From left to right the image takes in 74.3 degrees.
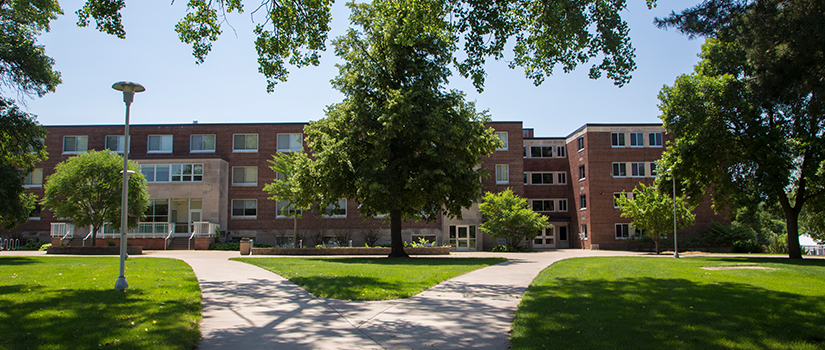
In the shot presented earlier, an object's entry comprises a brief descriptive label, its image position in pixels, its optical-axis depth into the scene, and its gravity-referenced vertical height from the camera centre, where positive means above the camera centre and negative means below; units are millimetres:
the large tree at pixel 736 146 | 23641 +3318
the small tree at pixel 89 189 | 30547 +2055
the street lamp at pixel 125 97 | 11000 +2620
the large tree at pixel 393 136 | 22938 +3798
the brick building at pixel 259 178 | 41688 +3625
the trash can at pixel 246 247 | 31719 -1335
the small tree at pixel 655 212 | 35688 +564
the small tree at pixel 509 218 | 37406 +259
